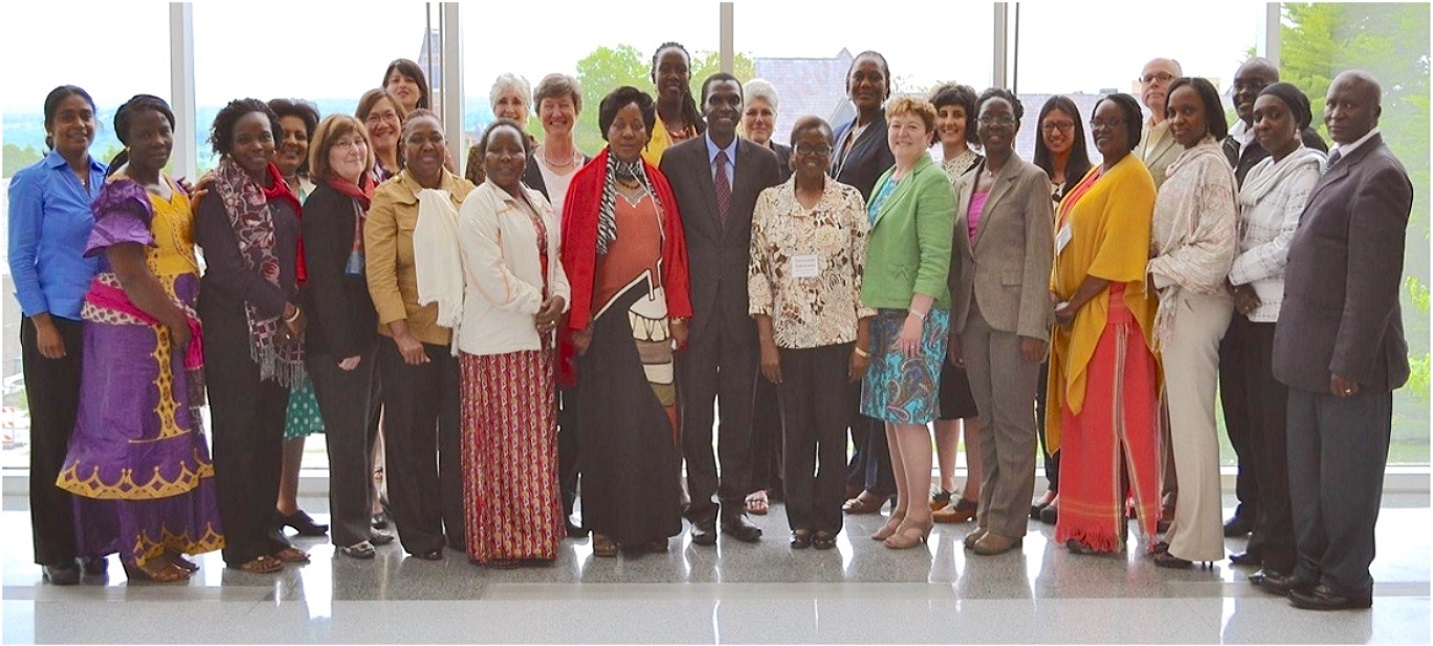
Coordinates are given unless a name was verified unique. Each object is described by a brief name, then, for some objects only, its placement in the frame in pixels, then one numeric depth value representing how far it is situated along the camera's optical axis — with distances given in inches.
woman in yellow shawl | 185.5
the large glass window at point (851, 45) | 255.0
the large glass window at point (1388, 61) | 250.8
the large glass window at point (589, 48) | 256.2
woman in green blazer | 186.9
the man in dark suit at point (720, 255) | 193.8
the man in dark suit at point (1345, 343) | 157.3
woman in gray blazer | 187.9
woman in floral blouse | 188.4
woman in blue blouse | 176.2
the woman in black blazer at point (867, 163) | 218.1
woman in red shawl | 186.5
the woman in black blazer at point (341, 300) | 183.2
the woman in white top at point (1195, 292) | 179.6
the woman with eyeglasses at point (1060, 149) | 203.8
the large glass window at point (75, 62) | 251.3
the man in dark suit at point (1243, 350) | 191.2
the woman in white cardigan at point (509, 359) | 179.5
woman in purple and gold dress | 171.5
